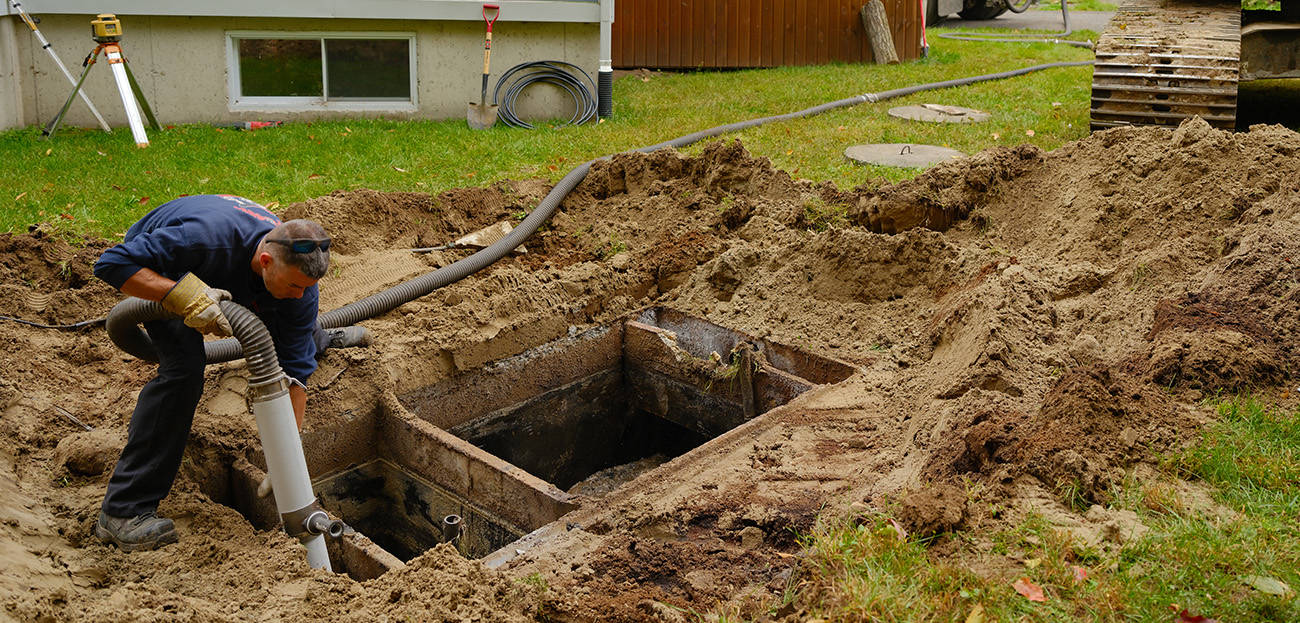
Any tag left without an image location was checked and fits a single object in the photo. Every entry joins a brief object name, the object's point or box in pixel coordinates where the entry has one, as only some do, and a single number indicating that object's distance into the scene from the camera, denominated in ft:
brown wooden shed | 50.44
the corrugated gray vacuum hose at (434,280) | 19.17
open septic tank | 16.52
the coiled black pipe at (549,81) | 36.94
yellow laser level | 30.45
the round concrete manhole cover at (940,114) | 37.60
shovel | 35.81
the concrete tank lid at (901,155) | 30.53
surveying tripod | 30.63
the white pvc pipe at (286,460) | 13.28
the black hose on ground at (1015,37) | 59.57
